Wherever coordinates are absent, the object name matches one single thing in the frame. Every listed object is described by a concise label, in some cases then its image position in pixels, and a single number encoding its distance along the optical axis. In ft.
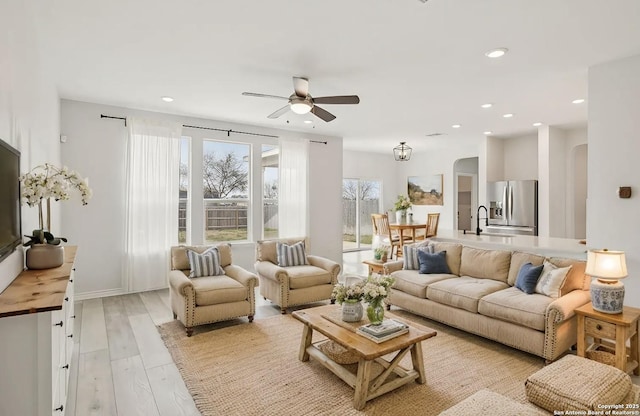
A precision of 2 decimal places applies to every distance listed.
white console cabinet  4.84
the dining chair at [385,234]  24.58
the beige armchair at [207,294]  11.71
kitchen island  12.38
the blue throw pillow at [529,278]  11.16
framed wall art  29.04
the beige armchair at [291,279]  14.14
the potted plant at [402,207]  22.89
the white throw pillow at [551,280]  10.56
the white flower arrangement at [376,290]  8.79
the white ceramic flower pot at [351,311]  9.35
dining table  22.75
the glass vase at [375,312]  8.81
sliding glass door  31.07
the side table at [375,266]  16.87
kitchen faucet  23.26
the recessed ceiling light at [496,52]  10.16
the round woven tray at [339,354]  9.09
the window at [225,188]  18.16
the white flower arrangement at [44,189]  6.95
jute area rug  7.84
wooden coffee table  7.77
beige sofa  9.66
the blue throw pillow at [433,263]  14.12
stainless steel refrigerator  20.89
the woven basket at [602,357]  9.16
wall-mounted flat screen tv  5.64
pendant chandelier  23.35
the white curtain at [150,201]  16.26
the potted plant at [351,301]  9.25
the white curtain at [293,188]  20.52
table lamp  9.12
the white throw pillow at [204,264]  13.43
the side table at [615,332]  8.75
